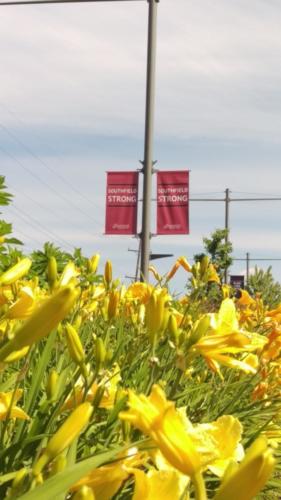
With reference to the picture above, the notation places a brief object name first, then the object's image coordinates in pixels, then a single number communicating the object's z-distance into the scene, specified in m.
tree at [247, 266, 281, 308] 57.25
